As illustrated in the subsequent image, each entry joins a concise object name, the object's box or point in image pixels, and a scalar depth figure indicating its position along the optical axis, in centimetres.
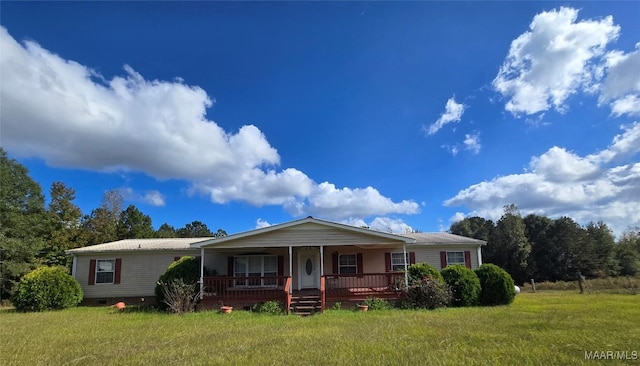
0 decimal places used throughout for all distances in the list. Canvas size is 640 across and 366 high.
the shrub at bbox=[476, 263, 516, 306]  1598
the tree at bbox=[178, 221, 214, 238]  6015
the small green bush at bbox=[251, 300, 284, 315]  1503
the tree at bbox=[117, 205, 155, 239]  3688
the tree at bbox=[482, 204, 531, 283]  4112
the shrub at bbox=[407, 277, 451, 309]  1518
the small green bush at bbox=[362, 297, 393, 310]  1543
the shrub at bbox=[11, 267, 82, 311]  1678
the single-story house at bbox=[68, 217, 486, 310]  1667
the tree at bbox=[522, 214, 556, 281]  4159
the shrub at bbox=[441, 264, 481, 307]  1574
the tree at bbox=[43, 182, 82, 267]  2966
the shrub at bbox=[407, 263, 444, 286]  1592
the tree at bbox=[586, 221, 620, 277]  4022
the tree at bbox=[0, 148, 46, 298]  2525
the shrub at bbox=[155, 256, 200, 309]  1633
